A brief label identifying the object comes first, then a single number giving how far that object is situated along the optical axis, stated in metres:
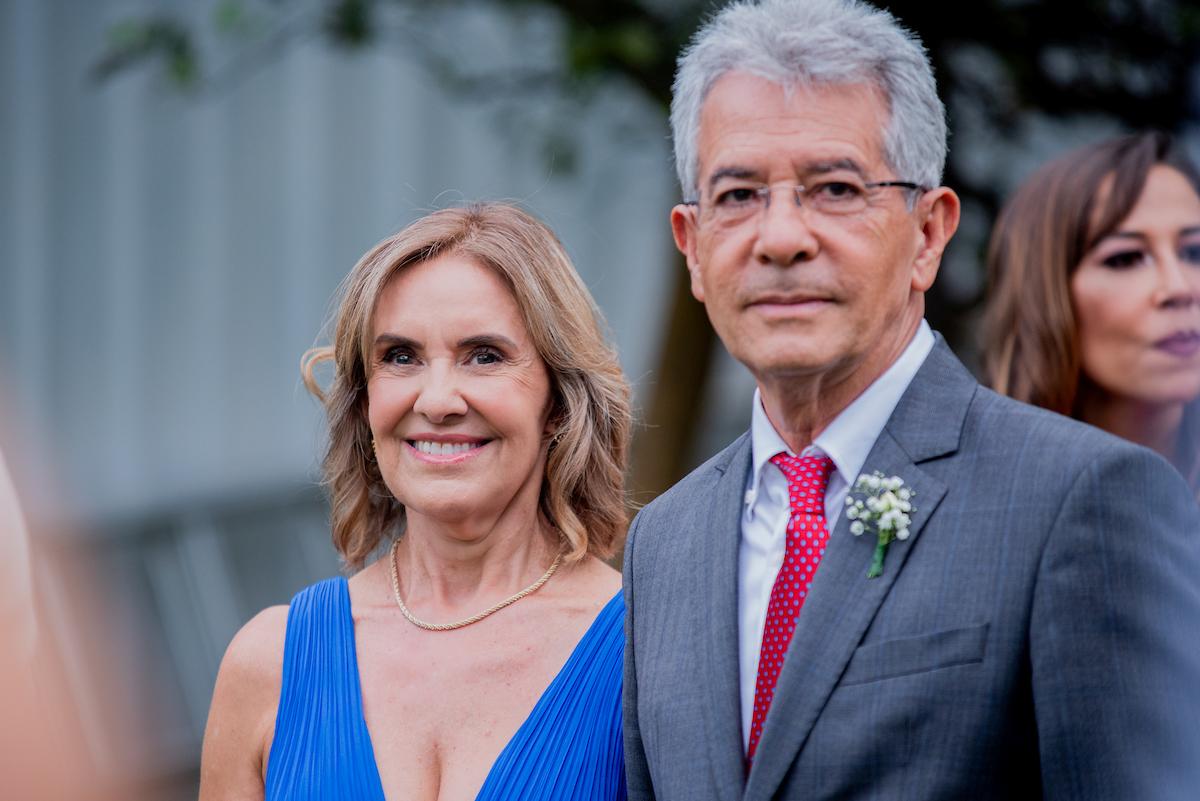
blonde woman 3.36
